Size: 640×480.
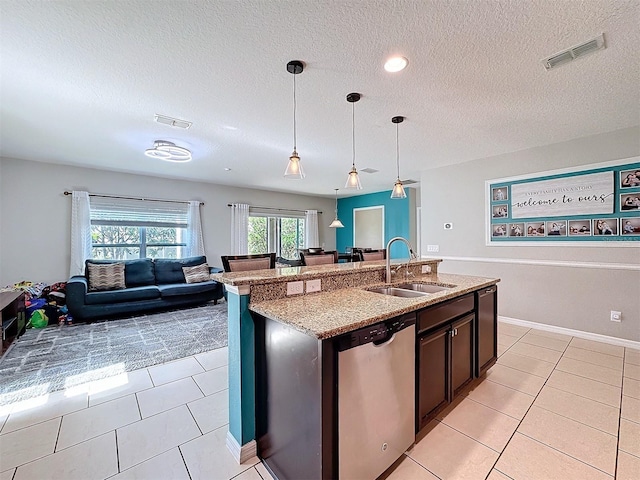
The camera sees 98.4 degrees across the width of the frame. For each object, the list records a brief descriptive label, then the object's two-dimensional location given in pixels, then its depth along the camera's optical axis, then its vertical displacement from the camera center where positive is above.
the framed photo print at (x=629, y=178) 3.09 +0.67
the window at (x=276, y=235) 7.21 +0.17
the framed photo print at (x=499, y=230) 4.09 +0.13
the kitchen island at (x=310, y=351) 1.22 -0.62
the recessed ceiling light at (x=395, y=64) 1.95 +1.27
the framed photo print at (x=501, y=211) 4.06 +0.42
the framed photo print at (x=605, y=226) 3.23 +0.14
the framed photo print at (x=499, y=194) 4.05 +0.68
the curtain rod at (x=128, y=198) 4.88 +0.85
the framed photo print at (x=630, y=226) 3.11 +0.13
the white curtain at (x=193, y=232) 5.87 +0.21
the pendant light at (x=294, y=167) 2.45 +0.66
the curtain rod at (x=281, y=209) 7.01 +0.87
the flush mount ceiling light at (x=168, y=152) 3.55 +1.20
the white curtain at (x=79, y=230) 4.68 +0.22
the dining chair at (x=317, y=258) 3.16 -0.21
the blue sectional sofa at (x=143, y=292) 4.02 -0.80
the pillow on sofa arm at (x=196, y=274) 5.14 -0.60
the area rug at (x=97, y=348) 2.45 -1.20
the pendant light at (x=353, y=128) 2.47 +1.28
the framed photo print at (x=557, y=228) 3.59 +0.13
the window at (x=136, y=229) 5.04 +0.27
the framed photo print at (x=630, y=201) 3.10 +0.41
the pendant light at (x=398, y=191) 3.52 +0.62
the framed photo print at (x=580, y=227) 3.41 +0.14
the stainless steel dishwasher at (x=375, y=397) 1.25 -0.78
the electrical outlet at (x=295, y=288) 1.82 -0.31
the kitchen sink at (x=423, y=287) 2.38 -0.42
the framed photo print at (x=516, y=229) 3.93 +0.13
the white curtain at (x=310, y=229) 8.02 +0.34
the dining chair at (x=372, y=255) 3.47 -0.19
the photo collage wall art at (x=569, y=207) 3.16 +0.41
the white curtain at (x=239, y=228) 6.52 +0.32
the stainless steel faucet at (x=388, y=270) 2.41 -0.27
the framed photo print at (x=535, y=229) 3.76 +0.13
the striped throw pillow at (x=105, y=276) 4.37 -0.54
